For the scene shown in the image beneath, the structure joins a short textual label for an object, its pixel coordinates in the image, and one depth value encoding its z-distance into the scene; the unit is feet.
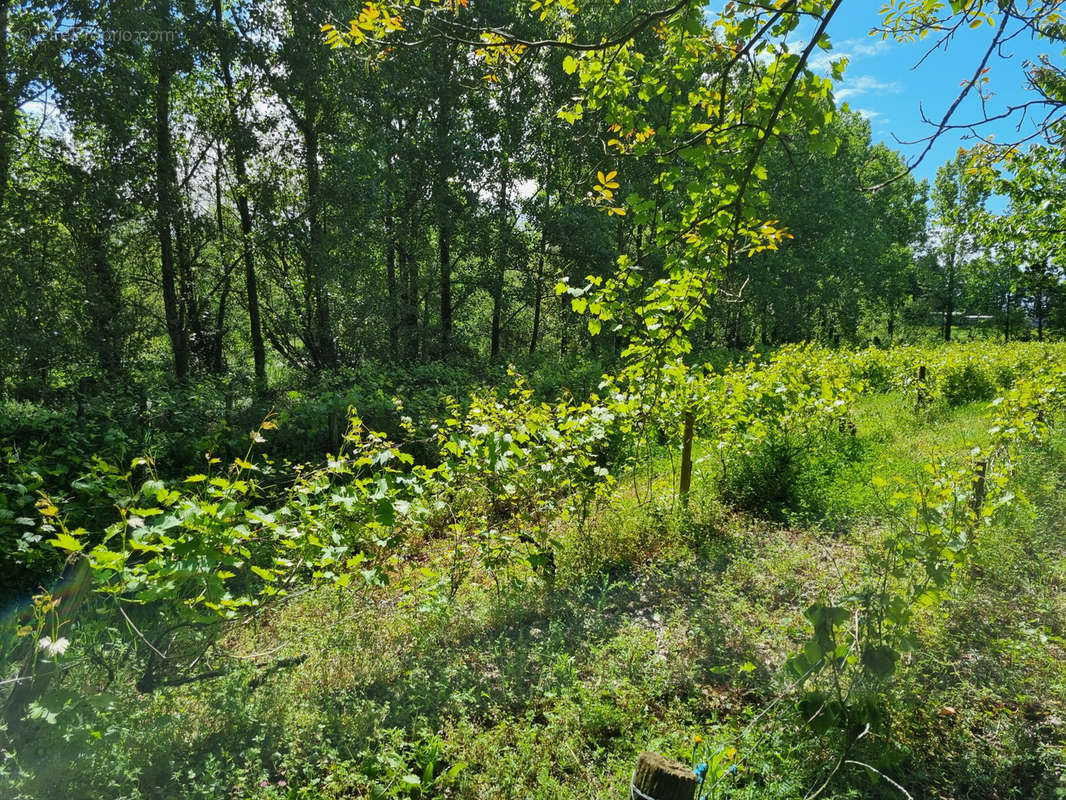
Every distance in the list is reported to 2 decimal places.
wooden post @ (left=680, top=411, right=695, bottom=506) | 16.50
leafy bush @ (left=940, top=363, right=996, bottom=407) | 36.50
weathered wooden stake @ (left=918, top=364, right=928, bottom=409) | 31.35
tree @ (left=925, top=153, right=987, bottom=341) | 122.41
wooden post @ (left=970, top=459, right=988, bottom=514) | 12.10
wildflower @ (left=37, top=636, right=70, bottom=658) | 6.59
